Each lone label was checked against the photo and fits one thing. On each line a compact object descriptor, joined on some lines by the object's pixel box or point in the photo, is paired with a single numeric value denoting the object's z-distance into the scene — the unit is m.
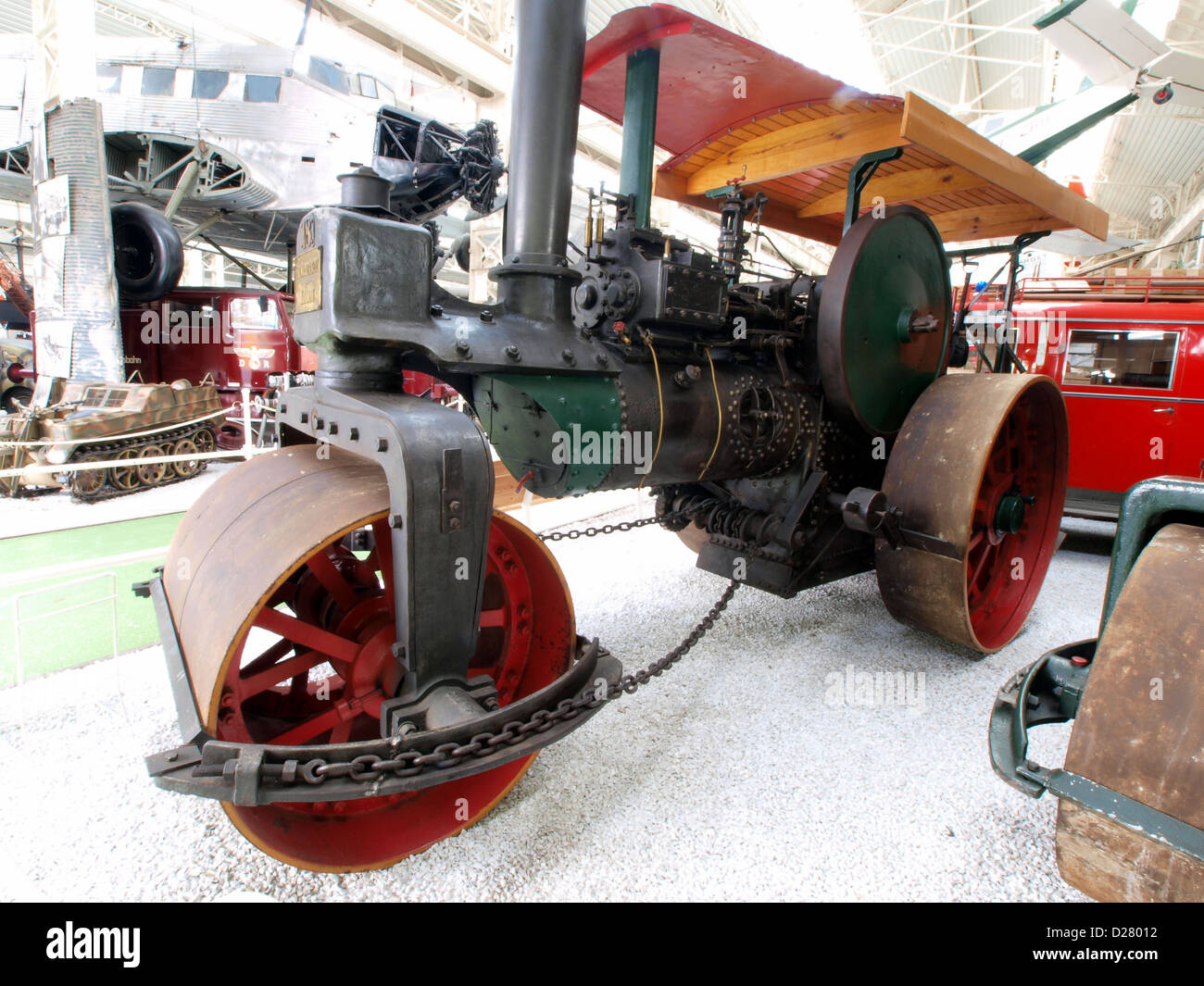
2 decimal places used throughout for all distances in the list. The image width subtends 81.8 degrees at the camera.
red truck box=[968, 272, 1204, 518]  4.89
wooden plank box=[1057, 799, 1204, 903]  1.10
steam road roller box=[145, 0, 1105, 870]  1.54
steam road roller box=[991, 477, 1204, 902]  1.10
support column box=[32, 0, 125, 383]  6.62
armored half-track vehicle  6.05
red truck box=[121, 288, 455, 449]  9.00
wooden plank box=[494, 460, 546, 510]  5.45
